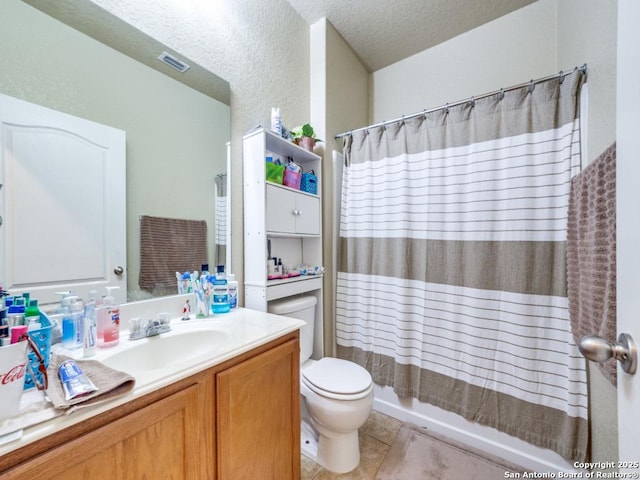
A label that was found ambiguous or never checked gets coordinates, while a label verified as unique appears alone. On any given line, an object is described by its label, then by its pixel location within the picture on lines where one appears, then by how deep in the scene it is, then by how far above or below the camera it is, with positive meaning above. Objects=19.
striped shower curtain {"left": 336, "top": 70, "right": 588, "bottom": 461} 1.28 -0.14
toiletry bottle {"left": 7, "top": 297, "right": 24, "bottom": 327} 0.59 -0.18
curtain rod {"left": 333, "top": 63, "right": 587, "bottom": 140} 1.21 +0.80
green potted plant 1.66 +0.66
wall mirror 0.81 +0.53
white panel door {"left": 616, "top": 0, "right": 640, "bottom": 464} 0.41 +0.04
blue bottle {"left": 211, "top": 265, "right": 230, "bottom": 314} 1.19 -0.27
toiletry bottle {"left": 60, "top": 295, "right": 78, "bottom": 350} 0.78 -0.28
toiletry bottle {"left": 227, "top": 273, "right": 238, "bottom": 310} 1.26 -0.27
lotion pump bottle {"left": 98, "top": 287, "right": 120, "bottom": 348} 0.83 -0.28
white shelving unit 1.36 +0.11
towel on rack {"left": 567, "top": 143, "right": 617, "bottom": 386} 0.73 -0.05
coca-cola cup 0.44 -0.24
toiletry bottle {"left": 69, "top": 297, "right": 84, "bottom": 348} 0.79 -0.26
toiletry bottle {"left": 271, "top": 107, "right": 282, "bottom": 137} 1.47 +0.66
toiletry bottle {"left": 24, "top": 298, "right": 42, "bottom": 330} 0.64 -0.20
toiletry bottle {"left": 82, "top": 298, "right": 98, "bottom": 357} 0.75 -0.28
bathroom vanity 0.50 -0.46
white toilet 1.23 -0.83
